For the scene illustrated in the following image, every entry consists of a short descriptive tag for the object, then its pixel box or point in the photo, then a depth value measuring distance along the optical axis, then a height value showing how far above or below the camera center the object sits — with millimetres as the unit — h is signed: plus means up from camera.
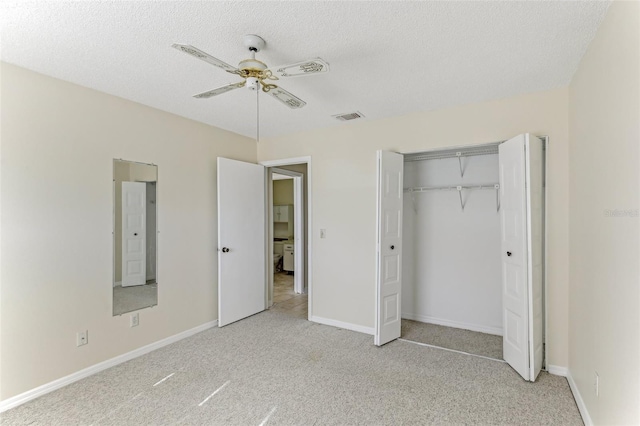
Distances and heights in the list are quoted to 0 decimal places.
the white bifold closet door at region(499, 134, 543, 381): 2619 -324
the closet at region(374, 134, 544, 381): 2662 -319
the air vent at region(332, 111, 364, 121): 3568 +1101
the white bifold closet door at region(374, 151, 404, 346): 3352 -362
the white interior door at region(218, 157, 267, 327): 3975 -356
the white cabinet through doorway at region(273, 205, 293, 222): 7852 +1
